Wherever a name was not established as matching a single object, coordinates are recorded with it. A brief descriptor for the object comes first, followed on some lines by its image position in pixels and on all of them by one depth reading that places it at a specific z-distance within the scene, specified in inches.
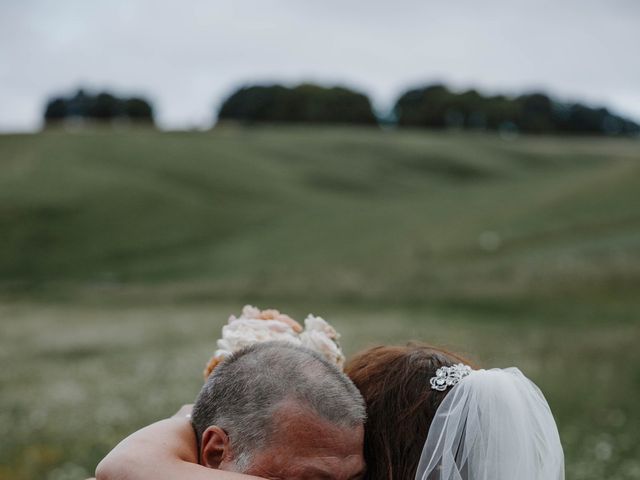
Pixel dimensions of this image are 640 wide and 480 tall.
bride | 127.1
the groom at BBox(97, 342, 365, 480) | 108.6
